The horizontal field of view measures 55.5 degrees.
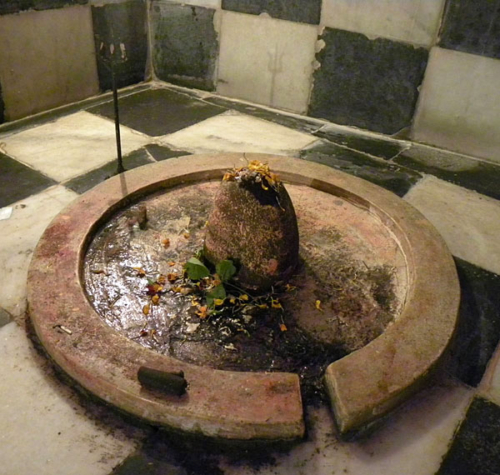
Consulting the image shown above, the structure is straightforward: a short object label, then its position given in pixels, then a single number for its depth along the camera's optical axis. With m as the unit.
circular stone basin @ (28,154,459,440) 1.79
